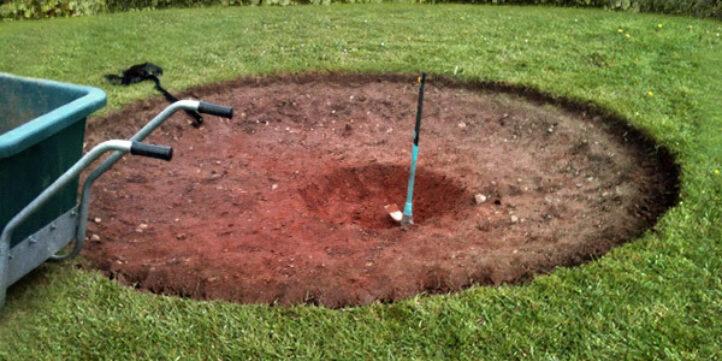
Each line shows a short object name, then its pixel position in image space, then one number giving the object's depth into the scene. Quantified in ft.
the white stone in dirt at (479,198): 16.36
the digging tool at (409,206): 14.28
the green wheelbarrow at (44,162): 10.40
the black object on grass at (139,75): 22.09
